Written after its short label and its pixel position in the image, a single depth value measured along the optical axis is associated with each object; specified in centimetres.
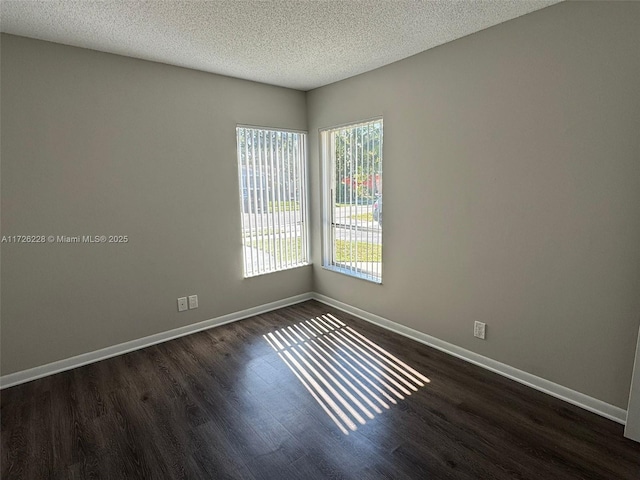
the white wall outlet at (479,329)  269
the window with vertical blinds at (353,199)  342
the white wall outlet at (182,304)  335
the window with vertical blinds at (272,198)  366
